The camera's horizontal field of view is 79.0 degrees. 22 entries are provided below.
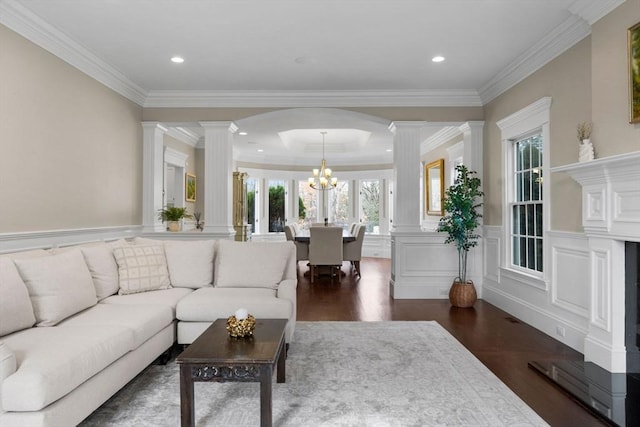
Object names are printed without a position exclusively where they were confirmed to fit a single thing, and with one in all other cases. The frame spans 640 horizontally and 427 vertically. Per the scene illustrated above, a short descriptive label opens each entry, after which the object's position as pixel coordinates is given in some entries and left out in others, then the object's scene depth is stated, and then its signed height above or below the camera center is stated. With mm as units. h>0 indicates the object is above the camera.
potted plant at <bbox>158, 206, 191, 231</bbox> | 5457 +24
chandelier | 8867 +945
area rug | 2205 -1128
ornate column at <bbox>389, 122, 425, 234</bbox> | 5398 +597
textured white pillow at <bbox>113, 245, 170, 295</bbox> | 3354 -448
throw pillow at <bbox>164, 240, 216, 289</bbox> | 3668 -433
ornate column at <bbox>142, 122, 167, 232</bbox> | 5418 +602
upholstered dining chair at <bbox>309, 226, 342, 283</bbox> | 6645 -479
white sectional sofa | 1812 -658
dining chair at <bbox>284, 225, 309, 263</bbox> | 7273 -581
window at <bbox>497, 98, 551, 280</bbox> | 3947 +349
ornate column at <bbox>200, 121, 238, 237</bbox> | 5426 +587
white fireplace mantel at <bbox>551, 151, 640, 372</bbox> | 2648 -119
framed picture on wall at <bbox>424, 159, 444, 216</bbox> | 7590 +692
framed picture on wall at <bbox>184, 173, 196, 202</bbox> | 7408 +606
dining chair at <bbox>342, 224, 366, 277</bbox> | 7195 -572
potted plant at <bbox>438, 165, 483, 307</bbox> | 4898 -39
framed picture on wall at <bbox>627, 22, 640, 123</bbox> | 2596 +1010
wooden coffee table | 1963 -774
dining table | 7055 -348
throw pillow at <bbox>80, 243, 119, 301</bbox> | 3133 -418
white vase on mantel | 3000 +541
